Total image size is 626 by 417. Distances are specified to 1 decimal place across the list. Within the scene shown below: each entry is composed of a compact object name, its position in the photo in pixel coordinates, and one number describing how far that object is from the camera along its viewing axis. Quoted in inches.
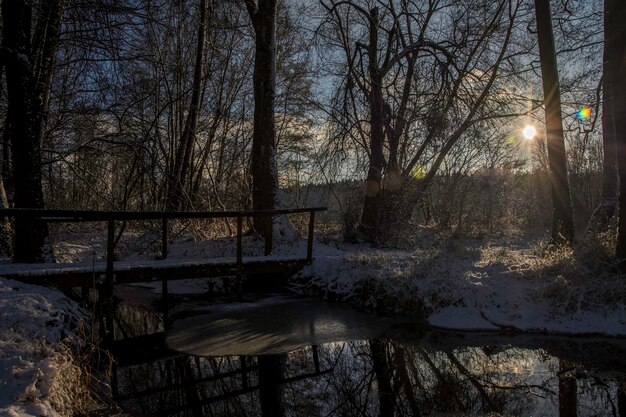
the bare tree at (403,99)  493.4
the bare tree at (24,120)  299.3
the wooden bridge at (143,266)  257.1
